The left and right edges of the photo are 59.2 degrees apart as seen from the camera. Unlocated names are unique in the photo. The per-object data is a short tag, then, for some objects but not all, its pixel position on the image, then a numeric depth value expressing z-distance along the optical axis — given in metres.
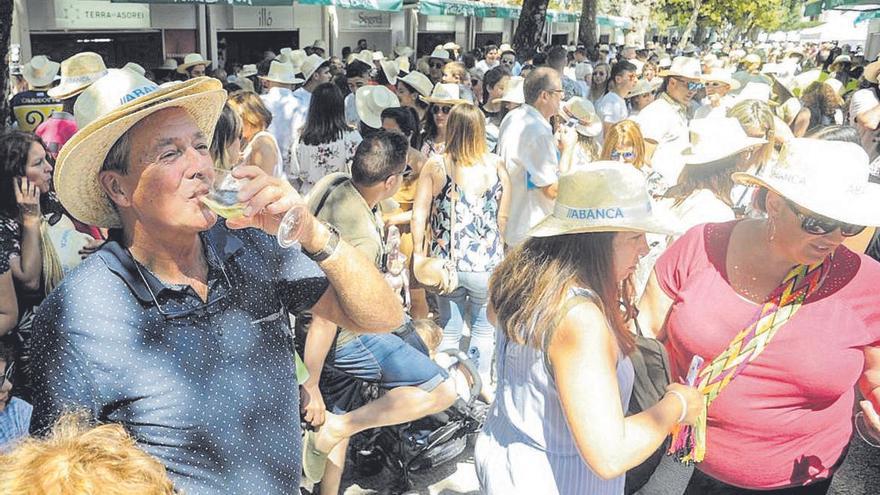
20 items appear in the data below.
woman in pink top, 2.32
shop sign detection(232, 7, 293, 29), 17.31
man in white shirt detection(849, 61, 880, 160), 6.62
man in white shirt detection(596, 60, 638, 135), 7.80
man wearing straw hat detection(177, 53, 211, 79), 10.73
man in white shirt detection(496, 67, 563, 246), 4.88
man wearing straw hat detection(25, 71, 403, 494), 1.67
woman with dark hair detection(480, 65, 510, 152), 7.33
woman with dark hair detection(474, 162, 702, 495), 1.94
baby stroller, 3.72
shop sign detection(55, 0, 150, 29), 12.96
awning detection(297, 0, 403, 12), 14.57
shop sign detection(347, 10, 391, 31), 21.38
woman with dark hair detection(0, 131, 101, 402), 2.81
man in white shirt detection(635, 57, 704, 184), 4.79
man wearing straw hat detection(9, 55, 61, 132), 6.34
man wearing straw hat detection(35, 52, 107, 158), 5.03
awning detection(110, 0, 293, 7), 12.18
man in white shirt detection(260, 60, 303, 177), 7.00
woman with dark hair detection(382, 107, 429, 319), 4.91
